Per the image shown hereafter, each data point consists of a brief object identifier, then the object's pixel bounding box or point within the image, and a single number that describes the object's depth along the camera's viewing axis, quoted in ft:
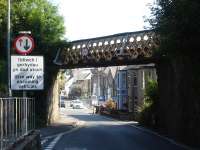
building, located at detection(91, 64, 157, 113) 196.81
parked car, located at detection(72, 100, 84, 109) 300.44
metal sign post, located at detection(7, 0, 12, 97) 68.53
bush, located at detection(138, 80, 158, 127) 111.66
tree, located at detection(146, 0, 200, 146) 49.21
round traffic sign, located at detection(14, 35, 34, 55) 44.69
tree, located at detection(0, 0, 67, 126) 107.75
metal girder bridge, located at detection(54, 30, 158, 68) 102.47
